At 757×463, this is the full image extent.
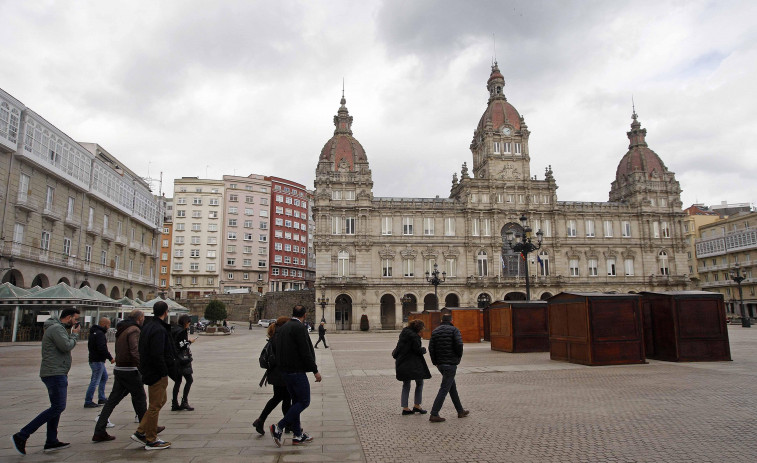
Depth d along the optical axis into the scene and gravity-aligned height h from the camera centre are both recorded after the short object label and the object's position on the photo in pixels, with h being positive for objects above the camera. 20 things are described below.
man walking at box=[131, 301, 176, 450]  6.93 -0.96
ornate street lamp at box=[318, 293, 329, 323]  51.44 +0.23
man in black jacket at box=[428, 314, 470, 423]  8.55 -0.93
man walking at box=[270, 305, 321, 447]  7.13 -0.89
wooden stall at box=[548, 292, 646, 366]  15.86 -0.76
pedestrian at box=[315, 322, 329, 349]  26.35 -1.38
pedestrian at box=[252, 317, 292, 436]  7.80 -1.41
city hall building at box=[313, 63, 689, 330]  55.59 +7.83
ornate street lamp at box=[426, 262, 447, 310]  52.71 +3.10
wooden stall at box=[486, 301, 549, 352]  21.75 -0.97
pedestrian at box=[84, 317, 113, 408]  10.03 -1.02
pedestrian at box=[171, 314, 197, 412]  9.80 -1.09
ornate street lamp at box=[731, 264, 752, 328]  42.69 -1.42
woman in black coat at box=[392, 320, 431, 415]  9.14 -1.05
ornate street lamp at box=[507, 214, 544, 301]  23.81 +2.80
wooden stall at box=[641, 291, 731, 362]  16.41 -0.73
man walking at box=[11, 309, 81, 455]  6.77 -1.00
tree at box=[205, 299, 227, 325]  53.75 -0.76
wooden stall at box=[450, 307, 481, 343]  29.66 -1.14
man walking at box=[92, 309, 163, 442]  7.42 -1.10
